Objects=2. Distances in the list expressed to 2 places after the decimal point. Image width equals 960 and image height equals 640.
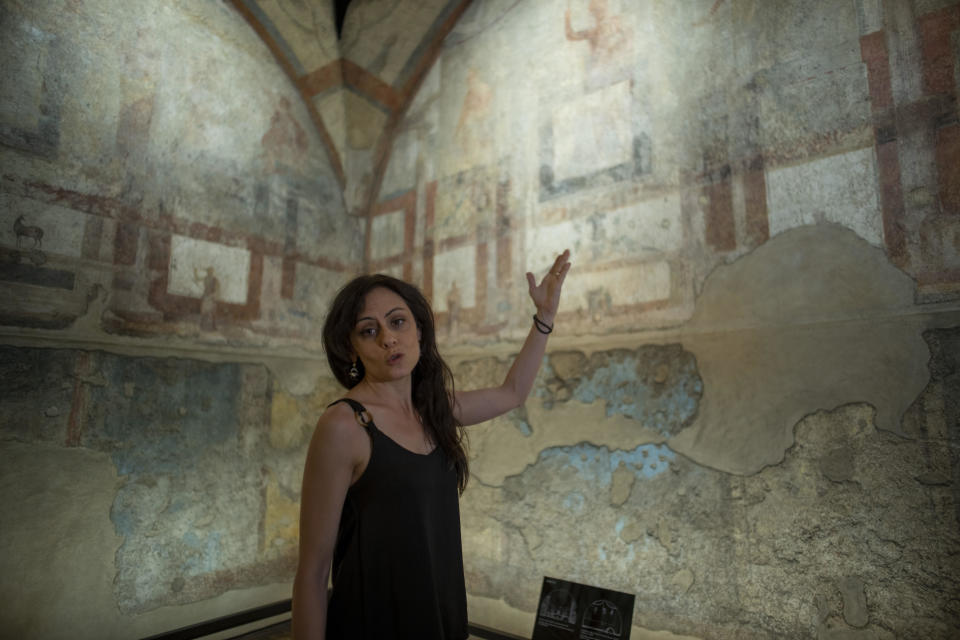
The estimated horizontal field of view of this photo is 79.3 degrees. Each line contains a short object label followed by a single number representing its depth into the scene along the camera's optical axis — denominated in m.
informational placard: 2.69
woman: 1.31
